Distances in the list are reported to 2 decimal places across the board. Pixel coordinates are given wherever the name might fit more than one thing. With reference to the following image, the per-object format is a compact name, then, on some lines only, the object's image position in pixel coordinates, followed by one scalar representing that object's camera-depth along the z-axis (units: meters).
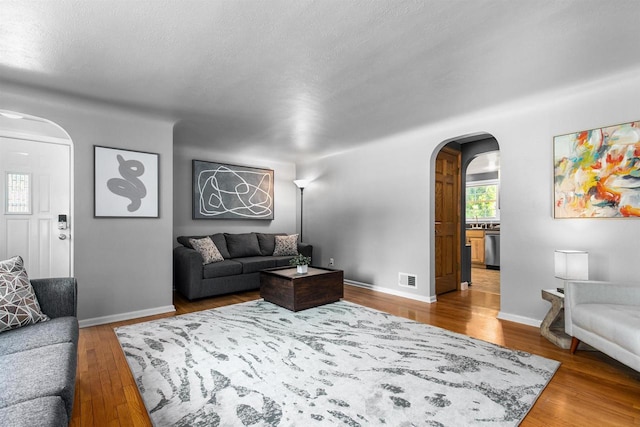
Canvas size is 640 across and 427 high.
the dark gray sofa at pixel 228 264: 4.28
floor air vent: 4.42
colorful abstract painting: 2.68
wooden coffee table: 3.73
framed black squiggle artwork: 3.41
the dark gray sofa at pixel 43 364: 1.12
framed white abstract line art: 5.40
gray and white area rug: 1.77
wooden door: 4.75
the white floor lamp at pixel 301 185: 6.23
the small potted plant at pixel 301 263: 4.04
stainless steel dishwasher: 7.12
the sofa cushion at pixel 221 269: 4.36
